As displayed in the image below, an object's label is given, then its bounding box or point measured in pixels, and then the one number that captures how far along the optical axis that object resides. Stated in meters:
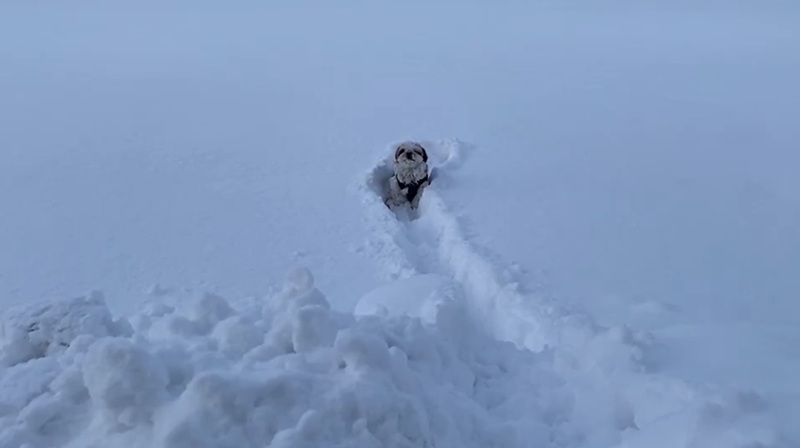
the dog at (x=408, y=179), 6.20
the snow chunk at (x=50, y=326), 2.96
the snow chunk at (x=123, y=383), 2.31
